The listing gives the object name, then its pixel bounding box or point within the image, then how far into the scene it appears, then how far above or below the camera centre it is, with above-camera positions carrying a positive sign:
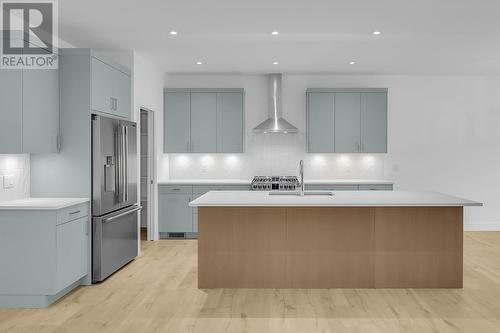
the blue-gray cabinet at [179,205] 6.67 -0.66
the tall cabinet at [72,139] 4.28 +0.26
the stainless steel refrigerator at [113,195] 4.33 -0.35
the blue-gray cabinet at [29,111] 3.64 +0.49
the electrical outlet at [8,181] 3.96 -0.16
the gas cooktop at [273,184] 6.57 -0.32
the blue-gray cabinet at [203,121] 6.91 +0.71
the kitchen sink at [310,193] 4.72 -0.33
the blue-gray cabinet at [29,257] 3.63 -0.81
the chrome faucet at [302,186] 4.57 -0.25
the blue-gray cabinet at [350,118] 6.86 +0.75
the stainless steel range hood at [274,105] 6.88 +0.98
